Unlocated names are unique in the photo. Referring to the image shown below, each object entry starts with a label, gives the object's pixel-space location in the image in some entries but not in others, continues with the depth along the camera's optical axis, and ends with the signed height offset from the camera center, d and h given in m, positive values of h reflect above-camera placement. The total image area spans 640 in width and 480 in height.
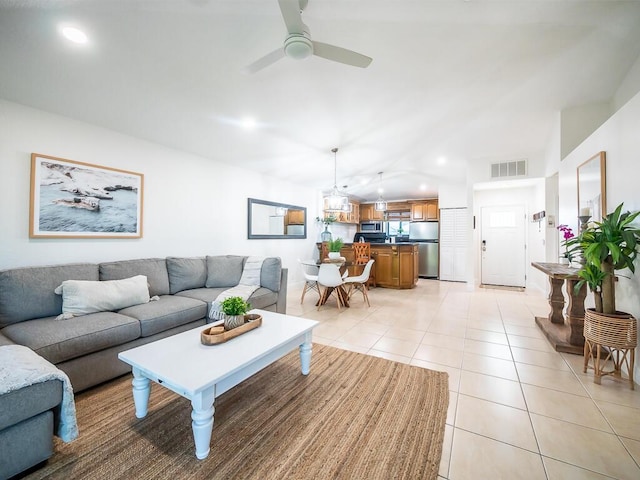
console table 2.57 -0.77
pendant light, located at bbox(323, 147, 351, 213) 4.37 +0.67
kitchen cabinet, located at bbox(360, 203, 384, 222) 8.37 +0.92
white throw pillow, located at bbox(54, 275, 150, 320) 2.20 -0.51
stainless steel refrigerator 7.12 -0.09
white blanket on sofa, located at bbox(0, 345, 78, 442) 1.22 -0.67
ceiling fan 1.49 +1.28
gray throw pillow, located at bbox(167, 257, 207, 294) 3.19 -0.42
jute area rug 1.29 -1.13
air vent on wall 4.96 +1.44
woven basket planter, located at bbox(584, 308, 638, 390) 1.90 -0.71
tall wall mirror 2.52 +0.58
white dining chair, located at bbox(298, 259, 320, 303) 4.26 -0.68
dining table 4.17 -0.84
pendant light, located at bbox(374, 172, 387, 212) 6.01 +0.84
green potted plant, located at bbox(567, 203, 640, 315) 1.88 -0.07
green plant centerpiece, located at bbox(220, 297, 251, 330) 1.89 -0.52
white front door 5.97 -0.07
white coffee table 1.33 -0.72
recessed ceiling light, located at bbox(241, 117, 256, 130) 3.22 +1.49
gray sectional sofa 1.25 -0.67
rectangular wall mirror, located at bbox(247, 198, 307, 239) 4.92 +0.43
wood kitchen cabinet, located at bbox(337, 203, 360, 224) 7.36 +0.75
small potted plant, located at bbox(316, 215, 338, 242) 6.45 +0.48
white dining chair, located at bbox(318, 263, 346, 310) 3.94 -0.53
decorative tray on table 1.73 -0.65
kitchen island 5.79 -0.51
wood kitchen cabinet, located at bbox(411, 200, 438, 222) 7.37 +0.89
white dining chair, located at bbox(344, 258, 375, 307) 4.18 -0.61
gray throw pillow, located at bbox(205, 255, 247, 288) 3.49 -0.42
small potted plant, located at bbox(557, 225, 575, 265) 2.55 +0.08
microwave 8.29 +0.48
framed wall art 2.50 +0.41
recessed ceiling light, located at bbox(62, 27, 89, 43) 1.82 +1.45
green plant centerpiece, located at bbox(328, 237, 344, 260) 4.34 -0.13
